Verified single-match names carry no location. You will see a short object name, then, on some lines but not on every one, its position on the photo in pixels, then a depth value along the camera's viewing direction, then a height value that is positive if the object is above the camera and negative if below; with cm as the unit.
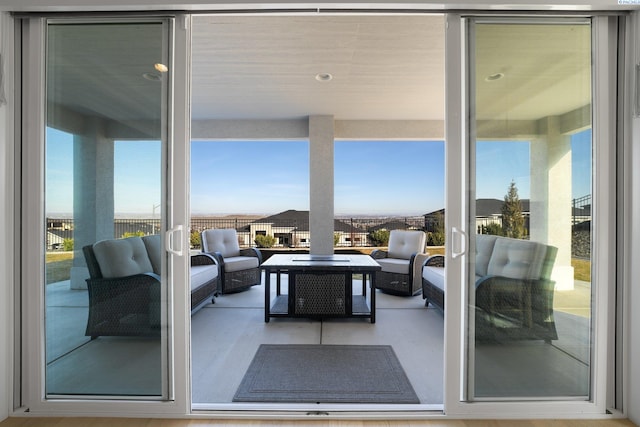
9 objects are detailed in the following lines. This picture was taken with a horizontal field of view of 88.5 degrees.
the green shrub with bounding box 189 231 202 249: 730 -62
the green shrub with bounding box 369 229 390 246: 815 -62
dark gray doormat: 214 -120
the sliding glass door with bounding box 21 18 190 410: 189 +2
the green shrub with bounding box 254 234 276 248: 820 -72
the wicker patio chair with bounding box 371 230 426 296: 454 -72
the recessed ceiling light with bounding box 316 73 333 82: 387 +163
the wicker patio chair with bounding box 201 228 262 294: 458 -70
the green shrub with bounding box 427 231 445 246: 788 -63
